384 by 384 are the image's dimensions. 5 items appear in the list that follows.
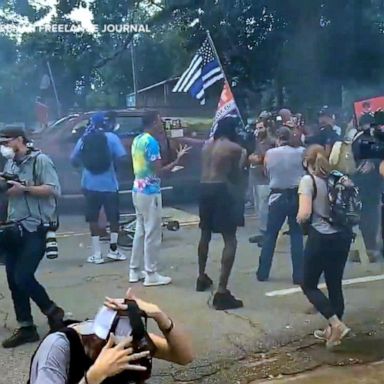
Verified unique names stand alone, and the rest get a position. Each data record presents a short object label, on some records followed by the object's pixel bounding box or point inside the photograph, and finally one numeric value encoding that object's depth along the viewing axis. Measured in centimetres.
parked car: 923
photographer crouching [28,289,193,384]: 185
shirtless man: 501
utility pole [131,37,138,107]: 1468
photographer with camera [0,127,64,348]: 419
